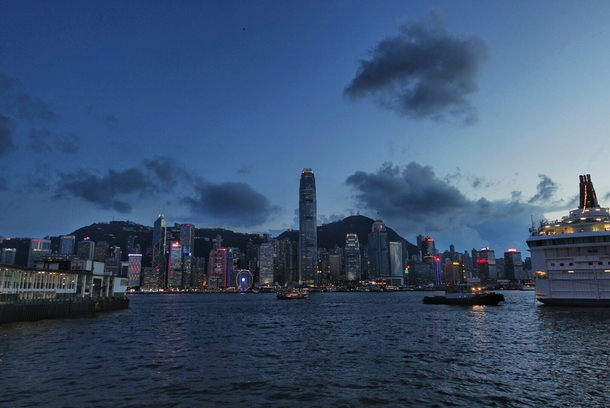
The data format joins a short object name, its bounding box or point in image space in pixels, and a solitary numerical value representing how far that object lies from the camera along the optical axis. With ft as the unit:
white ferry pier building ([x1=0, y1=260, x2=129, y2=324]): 242.58
